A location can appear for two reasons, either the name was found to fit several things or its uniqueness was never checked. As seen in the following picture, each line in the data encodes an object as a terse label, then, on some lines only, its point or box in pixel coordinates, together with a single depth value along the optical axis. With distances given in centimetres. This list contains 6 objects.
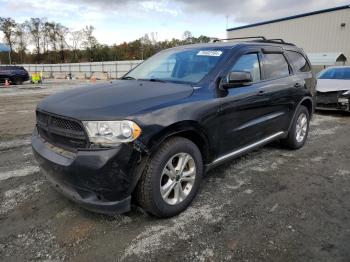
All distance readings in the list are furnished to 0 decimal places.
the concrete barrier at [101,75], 4028
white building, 2778
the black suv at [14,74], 2483
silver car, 886
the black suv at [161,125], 271
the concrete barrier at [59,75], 4516
